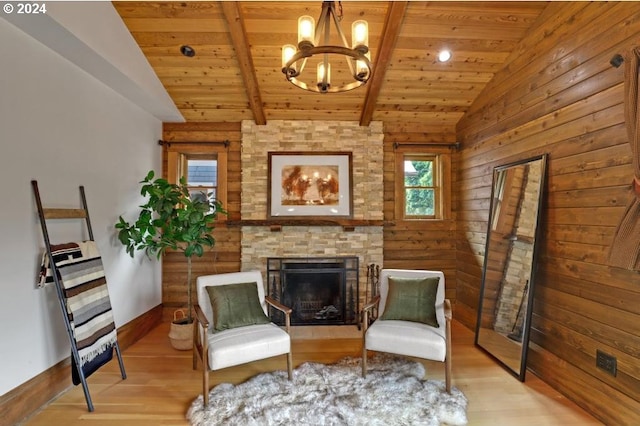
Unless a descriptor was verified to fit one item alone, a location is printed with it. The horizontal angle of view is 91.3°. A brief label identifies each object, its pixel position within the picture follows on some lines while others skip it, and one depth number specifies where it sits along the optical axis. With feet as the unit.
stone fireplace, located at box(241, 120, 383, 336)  13.73
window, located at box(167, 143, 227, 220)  13.78
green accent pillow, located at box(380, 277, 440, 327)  9.29
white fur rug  6.88
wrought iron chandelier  5.83
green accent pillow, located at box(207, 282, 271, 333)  8.93
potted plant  10.61
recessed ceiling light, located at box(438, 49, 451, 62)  10.67
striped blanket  7.50
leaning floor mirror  9.02
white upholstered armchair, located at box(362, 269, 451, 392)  8.23
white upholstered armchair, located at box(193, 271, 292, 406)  7.80
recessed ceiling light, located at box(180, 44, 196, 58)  10.37
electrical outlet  6.88
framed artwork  13.73
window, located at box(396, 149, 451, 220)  14.46
